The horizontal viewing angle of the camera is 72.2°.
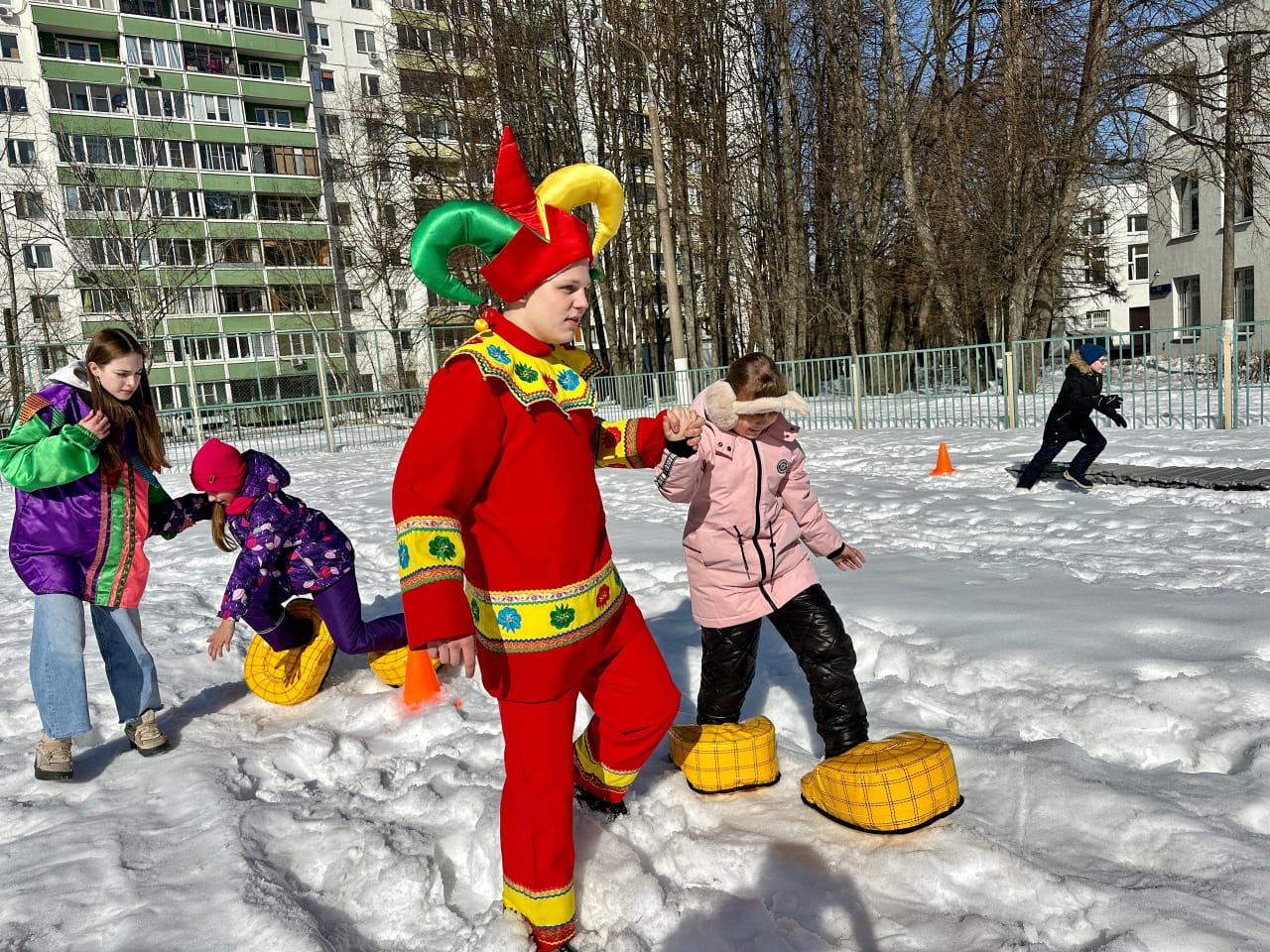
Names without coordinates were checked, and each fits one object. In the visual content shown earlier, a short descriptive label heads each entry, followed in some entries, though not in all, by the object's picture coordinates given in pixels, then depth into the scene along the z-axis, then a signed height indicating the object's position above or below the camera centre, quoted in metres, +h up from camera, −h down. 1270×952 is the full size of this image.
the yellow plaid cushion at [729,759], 2.94 -1.29
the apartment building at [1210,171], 17.27 +3.97
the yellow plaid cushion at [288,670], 4.13 -1.24
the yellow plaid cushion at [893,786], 2.57 -1.26
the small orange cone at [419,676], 2.37 -0.77
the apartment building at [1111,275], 29.36 +3.13
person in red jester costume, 2.11 -0.28
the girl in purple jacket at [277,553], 3.78 -0.65
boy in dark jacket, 8.52 -0.65
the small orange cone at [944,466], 10.05 -1.25
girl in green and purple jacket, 3.34 -0.42
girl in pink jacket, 2.86 -0.57
